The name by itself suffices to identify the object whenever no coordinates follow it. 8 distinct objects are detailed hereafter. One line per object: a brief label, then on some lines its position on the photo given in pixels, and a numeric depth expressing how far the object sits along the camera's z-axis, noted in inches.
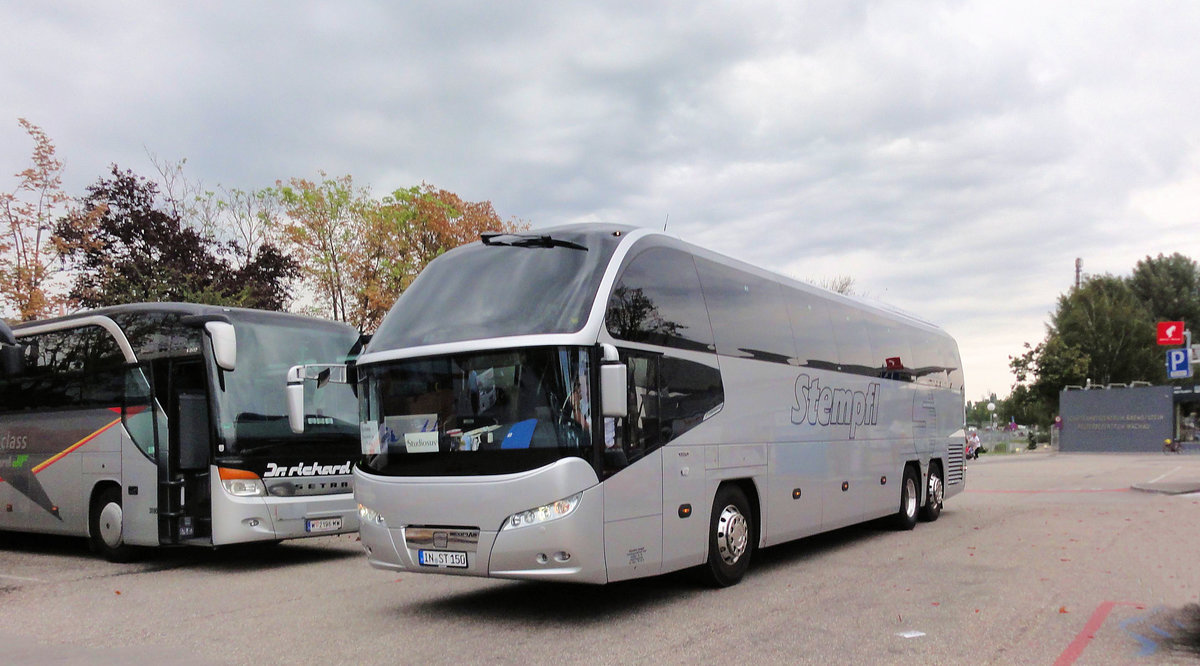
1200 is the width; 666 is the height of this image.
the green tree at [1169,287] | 3287.4
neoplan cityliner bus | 300.4
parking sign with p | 1185.4
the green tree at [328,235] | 1220.5
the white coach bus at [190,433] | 459.2
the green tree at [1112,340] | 2920.8
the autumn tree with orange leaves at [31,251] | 987.3
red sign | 1562.5
